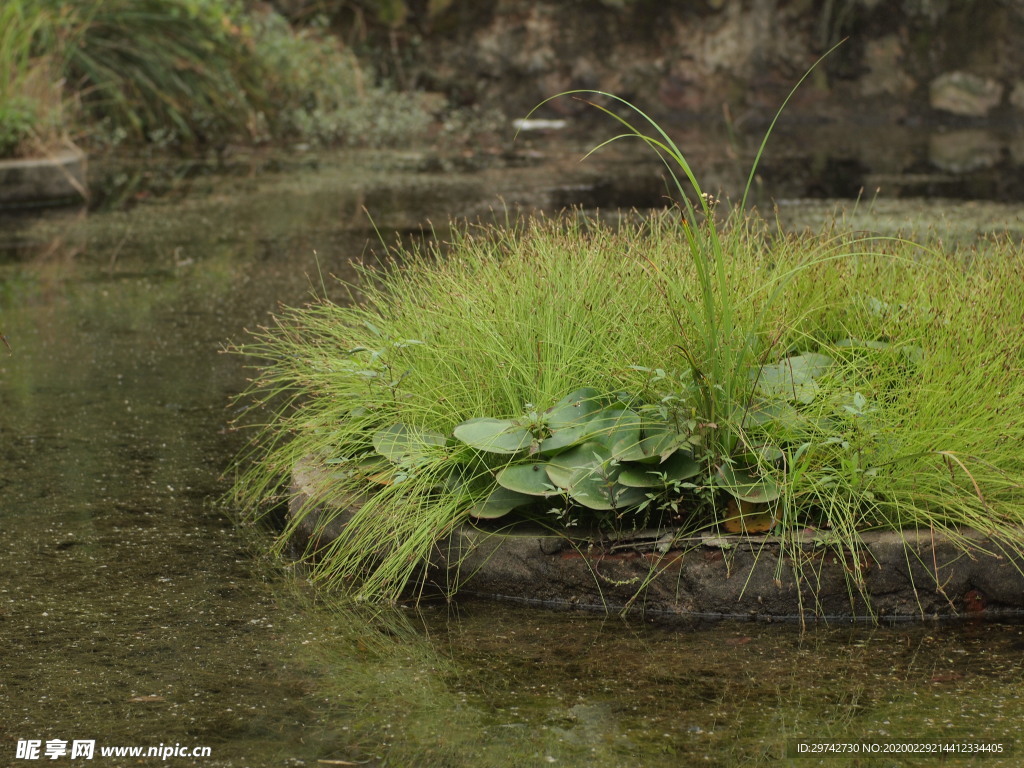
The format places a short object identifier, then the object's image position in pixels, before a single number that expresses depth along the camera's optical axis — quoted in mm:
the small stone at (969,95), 15477
